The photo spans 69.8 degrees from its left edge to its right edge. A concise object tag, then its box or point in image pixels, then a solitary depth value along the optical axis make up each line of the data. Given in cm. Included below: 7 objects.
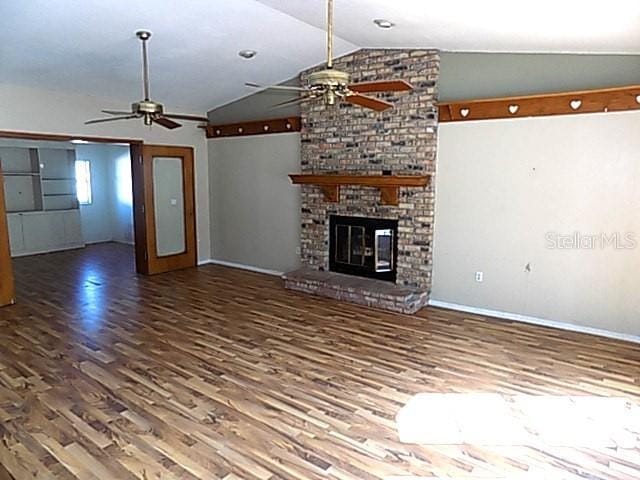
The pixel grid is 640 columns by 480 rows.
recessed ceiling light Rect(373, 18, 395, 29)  432
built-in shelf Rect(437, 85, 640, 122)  425
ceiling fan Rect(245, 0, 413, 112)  300
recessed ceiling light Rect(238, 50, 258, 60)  537
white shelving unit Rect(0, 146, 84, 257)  886
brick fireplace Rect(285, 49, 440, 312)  541
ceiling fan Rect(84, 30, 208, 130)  403
